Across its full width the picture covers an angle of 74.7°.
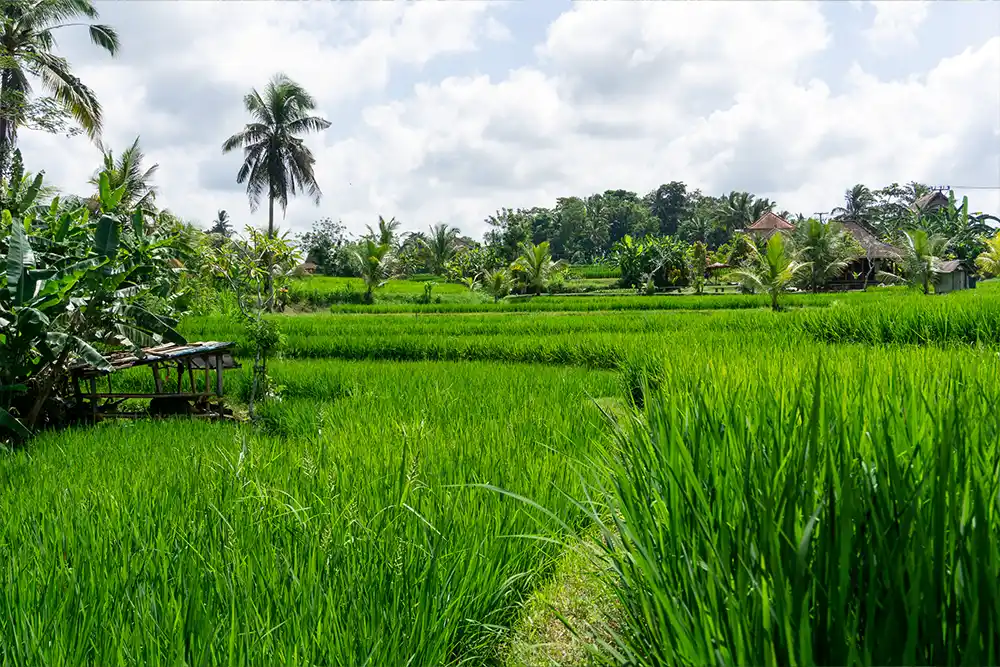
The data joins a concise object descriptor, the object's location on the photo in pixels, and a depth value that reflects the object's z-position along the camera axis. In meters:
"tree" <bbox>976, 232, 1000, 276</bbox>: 31.16
